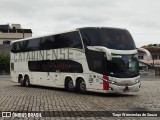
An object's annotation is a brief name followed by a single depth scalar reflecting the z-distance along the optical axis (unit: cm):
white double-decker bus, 1958
